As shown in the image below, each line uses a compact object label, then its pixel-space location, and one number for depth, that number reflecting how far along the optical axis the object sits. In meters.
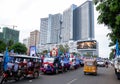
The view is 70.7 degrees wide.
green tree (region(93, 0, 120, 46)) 4.58
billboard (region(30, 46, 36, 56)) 13.04
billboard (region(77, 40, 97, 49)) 55.33
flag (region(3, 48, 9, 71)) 6.21
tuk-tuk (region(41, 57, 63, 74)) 10.70
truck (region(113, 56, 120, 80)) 8.57
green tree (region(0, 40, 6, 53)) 30.97
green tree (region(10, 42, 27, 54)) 34.32
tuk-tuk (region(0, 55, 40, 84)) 6.42
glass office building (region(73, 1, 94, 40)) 65.80
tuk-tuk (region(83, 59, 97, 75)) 11.75
